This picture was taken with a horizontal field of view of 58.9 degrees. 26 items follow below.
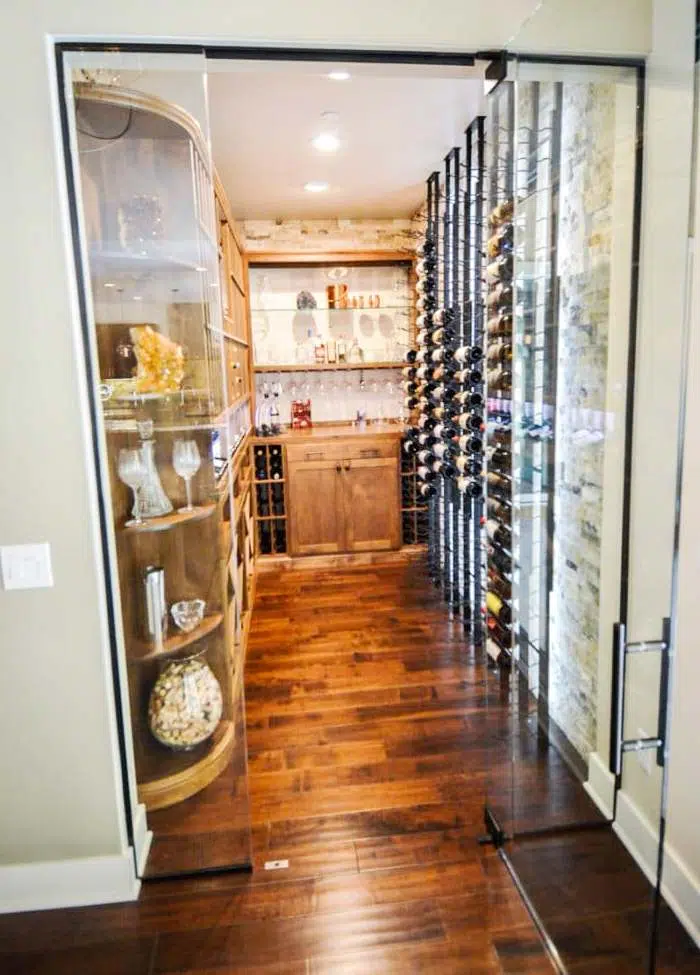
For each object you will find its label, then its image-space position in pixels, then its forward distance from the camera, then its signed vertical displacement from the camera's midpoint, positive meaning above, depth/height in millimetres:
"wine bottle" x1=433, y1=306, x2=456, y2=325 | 3707 +413
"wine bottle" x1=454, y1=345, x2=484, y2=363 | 3221 +155
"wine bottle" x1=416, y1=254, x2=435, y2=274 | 4082 +796
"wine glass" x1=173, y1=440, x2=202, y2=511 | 2291 -249
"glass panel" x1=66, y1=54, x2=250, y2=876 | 1977 -207
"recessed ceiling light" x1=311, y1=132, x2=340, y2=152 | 3379 +1360
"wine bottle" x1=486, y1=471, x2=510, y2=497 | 2725 -446
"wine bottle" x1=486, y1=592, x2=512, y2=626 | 2660 -977
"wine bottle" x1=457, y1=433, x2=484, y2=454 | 3320 -320
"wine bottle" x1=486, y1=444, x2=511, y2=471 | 2690 -330
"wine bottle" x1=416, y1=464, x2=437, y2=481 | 4211 -597
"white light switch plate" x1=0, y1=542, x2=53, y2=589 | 1738 -467
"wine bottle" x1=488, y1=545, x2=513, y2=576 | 2602 -758
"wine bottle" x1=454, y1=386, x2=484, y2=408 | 3256 -75
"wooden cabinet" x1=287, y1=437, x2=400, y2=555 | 4773 -840
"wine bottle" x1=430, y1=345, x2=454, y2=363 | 3717 +187
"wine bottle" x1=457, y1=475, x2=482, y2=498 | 3367 -555
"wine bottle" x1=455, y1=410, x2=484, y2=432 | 3289 -195
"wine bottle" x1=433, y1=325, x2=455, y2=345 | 3707 +302
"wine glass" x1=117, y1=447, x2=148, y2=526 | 2070 -253
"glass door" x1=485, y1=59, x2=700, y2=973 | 1815 -476
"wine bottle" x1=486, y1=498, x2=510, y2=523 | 2761 -573
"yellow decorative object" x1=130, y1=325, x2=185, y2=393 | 2148 +114
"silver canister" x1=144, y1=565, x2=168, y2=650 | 2215 -753
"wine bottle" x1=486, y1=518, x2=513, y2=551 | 2685 -664
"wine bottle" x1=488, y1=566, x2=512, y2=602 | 2615 -866
